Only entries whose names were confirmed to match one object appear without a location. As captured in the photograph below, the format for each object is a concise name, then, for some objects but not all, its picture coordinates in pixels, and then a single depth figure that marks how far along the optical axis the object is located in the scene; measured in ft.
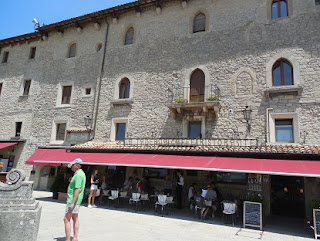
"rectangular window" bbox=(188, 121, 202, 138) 40.91
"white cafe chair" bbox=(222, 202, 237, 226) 27.12
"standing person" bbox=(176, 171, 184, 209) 35.47
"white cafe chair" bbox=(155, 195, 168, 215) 30.78
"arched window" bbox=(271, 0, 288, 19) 39.29
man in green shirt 16.19
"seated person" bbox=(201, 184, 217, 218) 30.07
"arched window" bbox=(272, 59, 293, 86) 36.96
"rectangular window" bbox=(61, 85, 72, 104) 54.80
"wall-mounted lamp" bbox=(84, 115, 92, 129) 49.10
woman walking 34.40
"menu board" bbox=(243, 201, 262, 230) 26.05
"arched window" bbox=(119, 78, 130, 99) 48.78
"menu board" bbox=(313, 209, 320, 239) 23.77
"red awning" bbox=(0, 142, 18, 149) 53.12
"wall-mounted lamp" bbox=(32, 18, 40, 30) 59.67
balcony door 42.01
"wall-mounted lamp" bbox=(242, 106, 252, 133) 37.06
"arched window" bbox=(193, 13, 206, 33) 44.84
